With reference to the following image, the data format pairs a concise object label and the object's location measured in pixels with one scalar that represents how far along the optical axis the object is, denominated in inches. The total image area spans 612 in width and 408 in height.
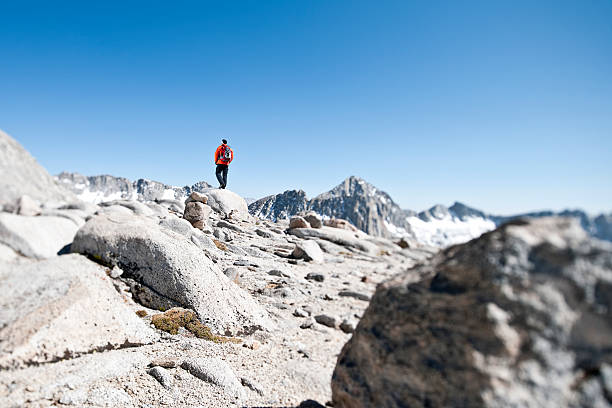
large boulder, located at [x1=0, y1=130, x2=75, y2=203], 309.7
